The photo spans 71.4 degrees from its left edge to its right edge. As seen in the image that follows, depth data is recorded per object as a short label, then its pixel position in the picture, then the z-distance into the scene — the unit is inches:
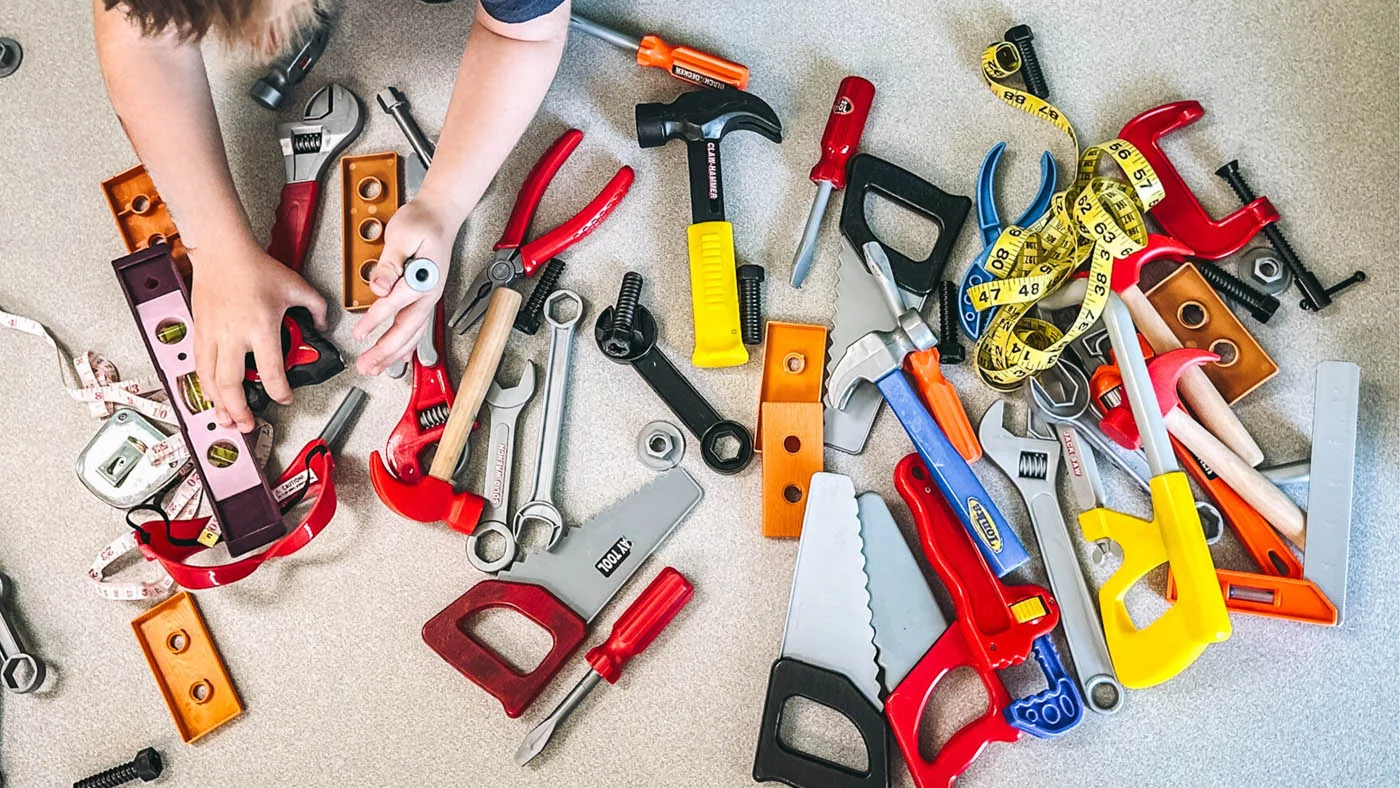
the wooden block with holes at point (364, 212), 49.4
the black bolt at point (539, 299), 48.4
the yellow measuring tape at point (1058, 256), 43.9
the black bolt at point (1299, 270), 45.9
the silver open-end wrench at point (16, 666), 47.4
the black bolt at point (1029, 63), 49.2
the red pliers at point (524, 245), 48.1
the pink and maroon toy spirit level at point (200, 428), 46.6
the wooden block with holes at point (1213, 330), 45.0
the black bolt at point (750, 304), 47.7
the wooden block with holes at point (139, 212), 50.4
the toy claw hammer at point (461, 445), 45.4
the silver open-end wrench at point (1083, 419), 44.8
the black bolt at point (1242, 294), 45.7
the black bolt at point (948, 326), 46.7
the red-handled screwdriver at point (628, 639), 44.2
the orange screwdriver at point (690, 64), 49.1
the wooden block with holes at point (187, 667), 46.5
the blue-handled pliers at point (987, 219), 46.9
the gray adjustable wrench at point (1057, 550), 43.7
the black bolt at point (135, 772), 45.6
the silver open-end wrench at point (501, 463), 46.6
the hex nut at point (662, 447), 47.2
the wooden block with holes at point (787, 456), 45.9
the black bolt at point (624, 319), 46.7
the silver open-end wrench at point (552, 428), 46.5
